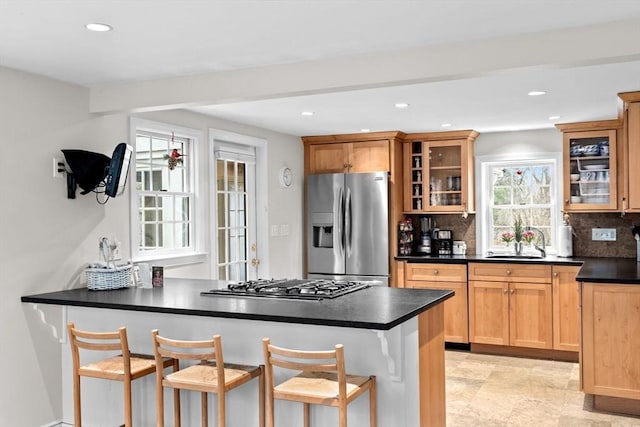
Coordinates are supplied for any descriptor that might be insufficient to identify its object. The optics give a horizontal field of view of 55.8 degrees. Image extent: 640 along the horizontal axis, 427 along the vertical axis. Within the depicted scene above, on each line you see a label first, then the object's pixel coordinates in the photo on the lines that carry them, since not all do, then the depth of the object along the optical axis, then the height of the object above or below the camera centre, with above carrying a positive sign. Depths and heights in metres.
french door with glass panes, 5.40 -0.03
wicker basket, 3.81 -0.41
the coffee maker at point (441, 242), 6.57 -0.34
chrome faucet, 6.06 -0.36
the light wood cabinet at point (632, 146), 4.39 +0.46
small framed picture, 4.00 -0.42
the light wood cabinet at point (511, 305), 5.61 -0.90
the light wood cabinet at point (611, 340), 3.98 -0.87
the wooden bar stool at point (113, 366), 3.09 -0.80
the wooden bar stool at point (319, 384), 2.61 -0.79
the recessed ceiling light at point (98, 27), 2.70 +0.85
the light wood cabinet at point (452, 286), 5.94 -0.75
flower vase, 6.15 -0.39
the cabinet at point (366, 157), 6.28 +0.58
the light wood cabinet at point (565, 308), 5.50 -0.90
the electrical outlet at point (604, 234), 5.91 -0.24
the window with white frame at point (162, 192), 4.46 +0.17
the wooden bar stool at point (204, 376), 2.84 -0.80
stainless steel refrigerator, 6.20 -0.15
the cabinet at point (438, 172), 6.29 +0.41
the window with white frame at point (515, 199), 6.26 +0.12
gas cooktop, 3.38 -0.45
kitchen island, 2.87 -0.64
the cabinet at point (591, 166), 5.64 +0.42
